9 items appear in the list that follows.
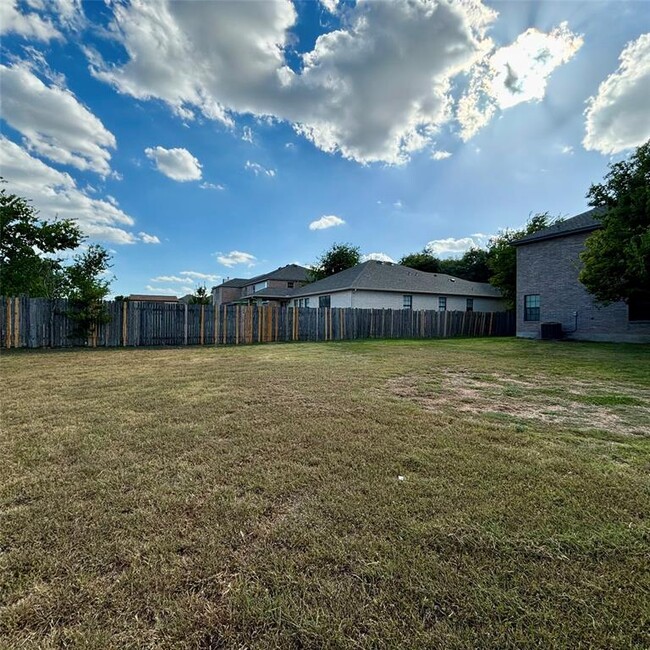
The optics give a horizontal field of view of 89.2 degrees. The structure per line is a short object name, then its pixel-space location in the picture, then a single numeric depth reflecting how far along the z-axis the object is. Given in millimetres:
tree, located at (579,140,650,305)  10898
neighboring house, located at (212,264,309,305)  32438
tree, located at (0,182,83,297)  13986
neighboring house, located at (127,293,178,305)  61450
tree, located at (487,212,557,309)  23781
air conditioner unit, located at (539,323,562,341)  16297
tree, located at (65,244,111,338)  12062
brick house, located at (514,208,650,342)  14773
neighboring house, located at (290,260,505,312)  22016
